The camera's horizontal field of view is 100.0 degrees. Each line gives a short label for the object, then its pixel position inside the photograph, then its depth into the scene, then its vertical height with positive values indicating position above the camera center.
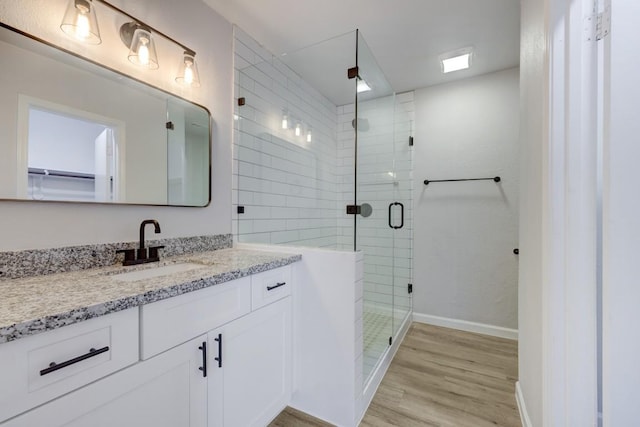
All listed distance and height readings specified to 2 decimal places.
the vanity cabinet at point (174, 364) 0.67 -0.50
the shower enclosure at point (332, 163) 1.86 +0.43
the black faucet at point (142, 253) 1.28 -0.20
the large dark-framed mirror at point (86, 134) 1.01 +0.36
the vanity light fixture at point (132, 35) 1.14 +0.84
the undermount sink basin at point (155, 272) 1.19 -0.29
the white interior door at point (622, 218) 0.72 -0.01
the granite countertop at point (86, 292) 0.65 -0.25
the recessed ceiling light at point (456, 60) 2.18 +1.30
